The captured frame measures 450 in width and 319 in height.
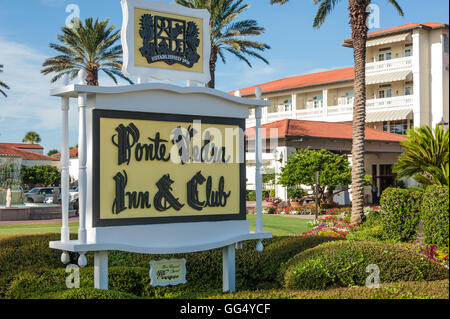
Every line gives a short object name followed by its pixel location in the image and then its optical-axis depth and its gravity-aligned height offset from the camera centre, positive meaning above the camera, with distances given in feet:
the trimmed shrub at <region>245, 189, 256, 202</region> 136.89 -3.78
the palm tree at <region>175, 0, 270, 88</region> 96.27 +28.44
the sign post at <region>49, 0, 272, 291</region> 23.90 +1.15
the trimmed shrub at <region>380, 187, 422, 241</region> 37.45 -2.40
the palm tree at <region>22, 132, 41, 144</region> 351.25 +28.60
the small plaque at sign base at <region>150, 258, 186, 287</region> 25.39 -4.26
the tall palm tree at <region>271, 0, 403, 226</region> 69.15 +11.89
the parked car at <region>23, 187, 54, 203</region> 122.42 -2.91
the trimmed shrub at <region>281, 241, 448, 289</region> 24.02 -3.88
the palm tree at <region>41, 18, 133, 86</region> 105.81 +25.99
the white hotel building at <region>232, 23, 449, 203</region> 130.11 +24.82
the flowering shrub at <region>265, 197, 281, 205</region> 109.11 -3.94
